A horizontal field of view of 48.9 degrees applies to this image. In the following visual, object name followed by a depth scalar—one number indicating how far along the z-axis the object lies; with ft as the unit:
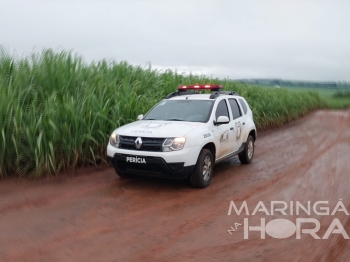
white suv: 21.26
